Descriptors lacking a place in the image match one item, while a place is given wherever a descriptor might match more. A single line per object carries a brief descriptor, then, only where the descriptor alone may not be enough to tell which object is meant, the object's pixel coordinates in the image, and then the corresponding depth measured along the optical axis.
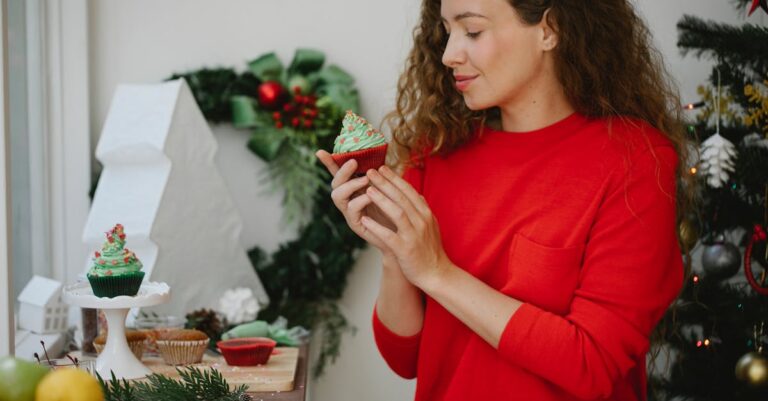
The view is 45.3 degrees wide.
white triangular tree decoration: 2.25
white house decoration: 2.15
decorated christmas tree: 2.39
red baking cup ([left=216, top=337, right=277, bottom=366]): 1.90
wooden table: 1.73
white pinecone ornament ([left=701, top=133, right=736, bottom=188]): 2.36
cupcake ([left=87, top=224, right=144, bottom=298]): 1.71
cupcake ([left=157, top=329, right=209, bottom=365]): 1.89
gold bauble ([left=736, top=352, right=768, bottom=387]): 2.22
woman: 1.41
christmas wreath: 2.68
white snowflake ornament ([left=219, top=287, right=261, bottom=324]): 2.38
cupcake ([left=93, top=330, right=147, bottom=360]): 1.88
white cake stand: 1.68
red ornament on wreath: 2.66
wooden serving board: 1.79
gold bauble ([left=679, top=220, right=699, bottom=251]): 2.22
